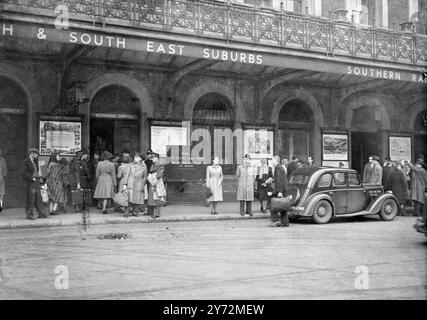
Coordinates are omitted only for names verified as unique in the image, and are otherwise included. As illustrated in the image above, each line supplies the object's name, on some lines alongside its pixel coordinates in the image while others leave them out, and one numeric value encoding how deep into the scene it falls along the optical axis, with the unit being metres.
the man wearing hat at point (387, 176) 15.99
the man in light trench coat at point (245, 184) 14.18
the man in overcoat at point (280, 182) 12.80
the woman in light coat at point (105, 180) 13.94
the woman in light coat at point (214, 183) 14.24
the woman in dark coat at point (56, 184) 13.41
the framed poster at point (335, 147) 19.66
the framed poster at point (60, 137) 14.92
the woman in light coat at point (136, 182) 13.57
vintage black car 12.57
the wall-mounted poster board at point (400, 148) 20.65
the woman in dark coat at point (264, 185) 15.13
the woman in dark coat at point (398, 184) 15.68
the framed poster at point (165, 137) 16.45
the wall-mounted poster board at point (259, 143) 18.03
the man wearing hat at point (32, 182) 12.56
